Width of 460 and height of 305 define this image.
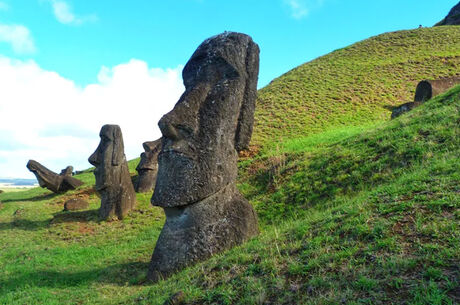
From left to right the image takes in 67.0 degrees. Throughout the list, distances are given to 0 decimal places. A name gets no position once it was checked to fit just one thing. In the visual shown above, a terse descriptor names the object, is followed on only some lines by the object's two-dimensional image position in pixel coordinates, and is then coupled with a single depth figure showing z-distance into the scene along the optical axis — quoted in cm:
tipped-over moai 1742
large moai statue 626
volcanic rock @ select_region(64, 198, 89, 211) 1368
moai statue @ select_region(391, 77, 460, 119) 1665
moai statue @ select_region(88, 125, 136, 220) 1219
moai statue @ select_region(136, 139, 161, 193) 1542
